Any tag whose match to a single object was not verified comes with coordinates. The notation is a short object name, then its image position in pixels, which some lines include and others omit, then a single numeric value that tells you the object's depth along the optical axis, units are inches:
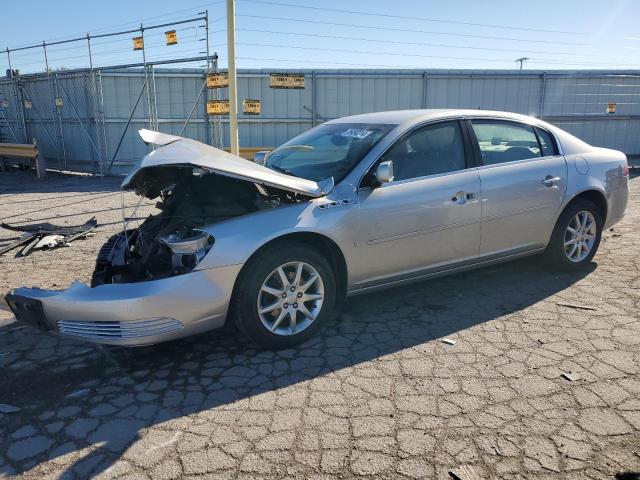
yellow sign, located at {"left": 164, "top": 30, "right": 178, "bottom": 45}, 451.8
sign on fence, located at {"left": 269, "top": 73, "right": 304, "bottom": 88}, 393.4
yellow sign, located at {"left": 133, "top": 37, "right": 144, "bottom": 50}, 495.8
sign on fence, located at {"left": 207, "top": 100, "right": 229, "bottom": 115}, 366.1
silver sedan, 131.4
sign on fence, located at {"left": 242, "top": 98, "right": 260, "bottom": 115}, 371.2
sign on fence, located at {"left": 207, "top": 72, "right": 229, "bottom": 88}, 370.6
